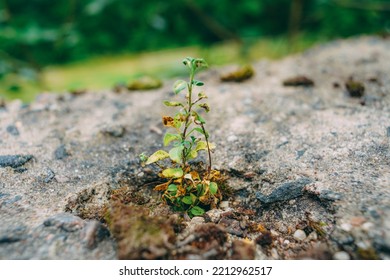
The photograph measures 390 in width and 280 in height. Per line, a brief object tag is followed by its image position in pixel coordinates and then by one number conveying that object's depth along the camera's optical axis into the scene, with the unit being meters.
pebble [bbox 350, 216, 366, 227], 0.41
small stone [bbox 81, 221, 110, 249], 0.41
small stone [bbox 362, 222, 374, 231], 0.41
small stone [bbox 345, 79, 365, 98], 0.58
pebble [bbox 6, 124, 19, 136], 0.55
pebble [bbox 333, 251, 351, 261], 0.40
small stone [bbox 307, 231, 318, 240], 0.42
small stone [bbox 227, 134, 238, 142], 0.52
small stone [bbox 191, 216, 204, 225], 0.44
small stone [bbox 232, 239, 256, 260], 0.41
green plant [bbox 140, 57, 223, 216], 0.43
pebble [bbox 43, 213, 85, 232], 0.42
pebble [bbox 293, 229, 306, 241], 0.43
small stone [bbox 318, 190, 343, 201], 0.44
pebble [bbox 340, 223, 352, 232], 0.41
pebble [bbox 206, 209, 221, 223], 0.45
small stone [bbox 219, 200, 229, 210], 0.46
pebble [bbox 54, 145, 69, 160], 0.51
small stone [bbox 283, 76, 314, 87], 0.62
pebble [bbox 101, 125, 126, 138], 0.54
